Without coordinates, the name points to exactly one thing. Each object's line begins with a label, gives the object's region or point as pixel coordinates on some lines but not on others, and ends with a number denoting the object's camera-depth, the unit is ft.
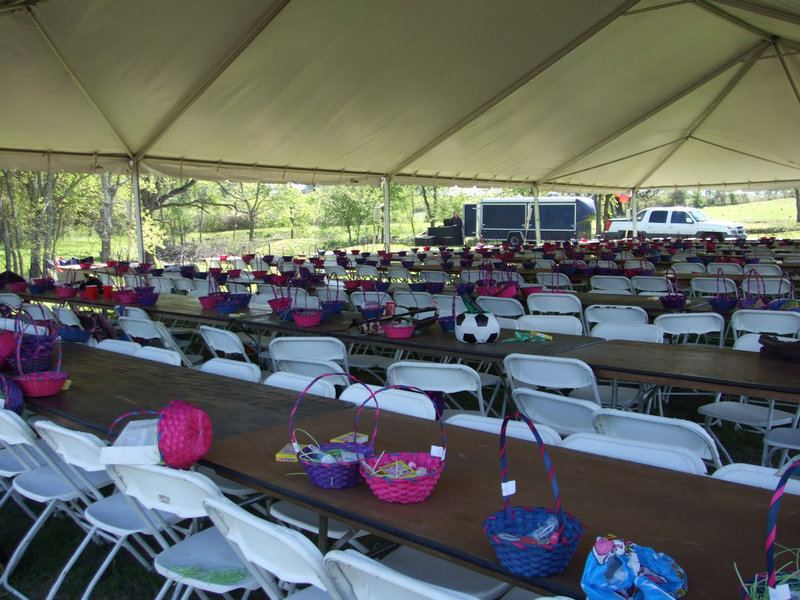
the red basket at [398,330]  11.73
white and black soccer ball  11.01
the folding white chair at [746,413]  10.09
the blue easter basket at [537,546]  3.93
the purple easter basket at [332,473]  5.40
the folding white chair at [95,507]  6.37
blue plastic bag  3.47
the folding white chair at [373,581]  3.52
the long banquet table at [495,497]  4.24
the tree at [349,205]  92.58
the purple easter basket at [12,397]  8.05
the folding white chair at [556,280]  23.03
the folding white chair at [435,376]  9.31
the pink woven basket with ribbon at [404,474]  5.04
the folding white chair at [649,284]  21.50
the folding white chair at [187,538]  5.46
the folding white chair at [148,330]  13.96
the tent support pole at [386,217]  39.11
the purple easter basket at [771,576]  3.18
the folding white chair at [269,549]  4.09
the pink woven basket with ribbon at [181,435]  5.77
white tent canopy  21.12
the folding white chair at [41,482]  7.24
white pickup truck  73.20
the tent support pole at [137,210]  29.09
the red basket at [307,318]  13.47
